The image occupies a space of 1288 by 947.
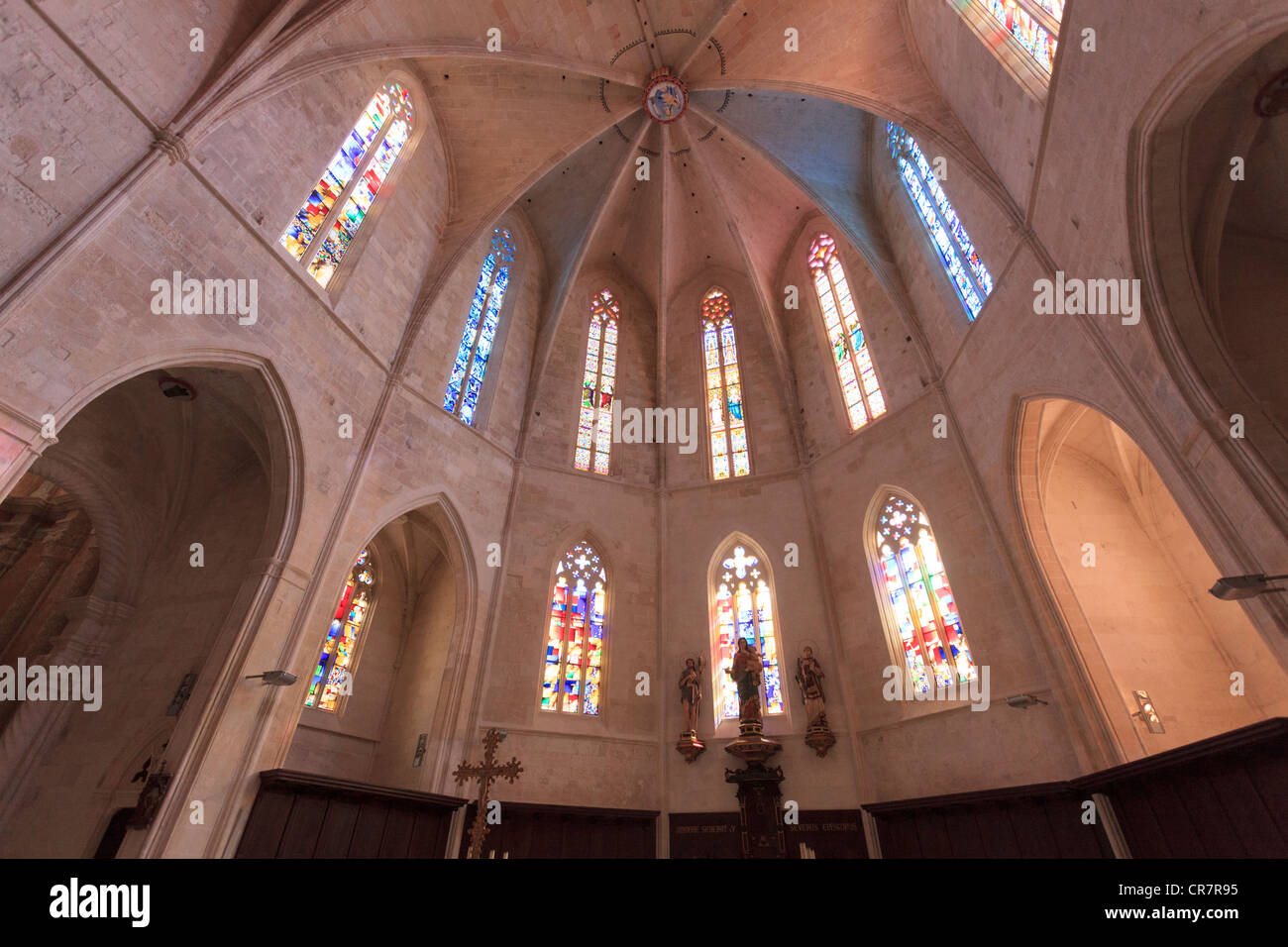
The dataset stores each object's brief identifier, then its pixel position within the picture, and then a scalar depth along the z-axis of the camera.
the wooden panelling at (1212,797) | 6.05
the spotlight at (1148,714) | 8.51
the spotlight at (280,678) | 8.23
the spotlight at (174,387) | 10.25
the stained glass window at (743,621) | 12.17
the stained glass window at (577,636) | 12.10
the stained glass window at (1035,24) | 7.95
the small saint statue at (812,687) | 11.27
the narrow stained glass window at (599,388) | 15.26
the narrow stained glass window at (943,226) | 10.87
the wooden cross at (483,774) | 8.77
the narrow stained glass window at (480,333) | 13.40
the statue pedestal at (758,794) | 10.59
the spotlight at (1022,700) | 8.93
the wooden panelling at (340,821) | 8.25
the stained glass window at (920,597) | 10.55
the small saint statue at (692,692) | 11.80
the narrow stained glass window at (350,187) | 10.28
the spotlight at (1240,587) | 5.39
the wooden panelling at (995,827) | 8.10
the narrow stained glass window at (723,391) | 15.23
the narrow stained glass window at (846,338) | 13.64
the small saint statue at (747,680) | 11.24
